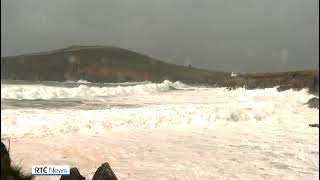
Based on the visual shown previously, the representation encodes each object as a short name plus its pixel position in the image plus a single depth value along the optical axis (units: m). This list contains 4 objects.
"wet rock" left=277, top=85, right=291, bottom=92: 41.99
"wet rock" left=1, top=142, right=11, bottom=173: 5.39
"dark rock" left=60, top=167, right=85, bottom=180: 5.39
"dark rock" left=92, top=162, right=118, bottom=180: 5.45
